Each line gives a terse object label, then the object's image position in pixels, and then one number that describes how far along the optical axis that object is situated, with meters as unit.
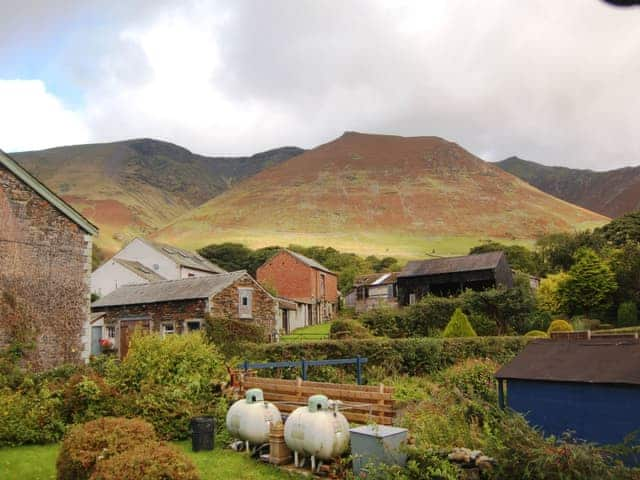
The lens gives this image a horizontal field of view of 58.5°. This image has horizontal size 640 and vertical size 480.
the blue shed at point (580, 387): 8.59
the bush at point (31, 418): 12.89
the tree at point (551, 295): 43.66
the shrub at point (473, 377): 17.33
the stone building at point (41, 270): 18.58
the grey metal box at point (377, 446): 8.47
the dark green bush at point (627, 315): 39.06
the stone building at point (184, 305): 28.70
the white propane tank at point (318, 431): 9.80
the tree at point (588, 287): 42.31
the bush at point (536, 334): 29.38
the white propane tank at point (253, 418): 11.43
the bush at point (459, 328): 33.15
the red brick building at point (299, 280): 58.47
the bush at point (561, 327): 31.92
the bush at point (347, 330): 32.55
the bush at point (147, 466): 7.20
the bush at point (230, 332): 27.80
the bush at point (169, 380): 13.66
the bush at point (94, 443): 8.26
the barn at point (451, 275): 49.66
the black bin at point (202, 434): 12.32
